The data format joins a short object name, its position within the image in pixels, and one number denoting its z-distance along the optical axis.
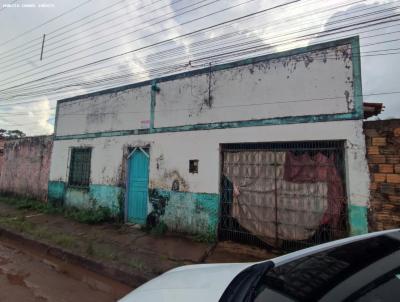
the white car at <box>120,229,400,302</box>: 1.02
